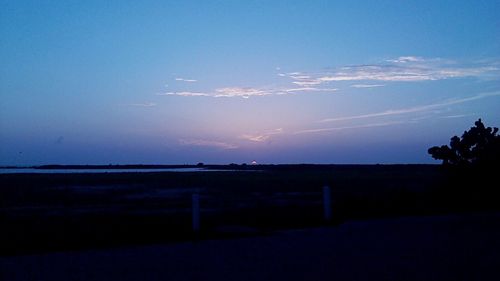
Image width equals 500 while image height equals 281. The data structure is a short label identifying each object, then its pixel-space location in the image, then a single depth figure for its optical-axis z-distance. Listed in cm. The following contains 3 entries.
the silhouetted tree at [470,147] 3091
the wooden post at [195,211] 1827
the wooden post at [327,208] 2087
